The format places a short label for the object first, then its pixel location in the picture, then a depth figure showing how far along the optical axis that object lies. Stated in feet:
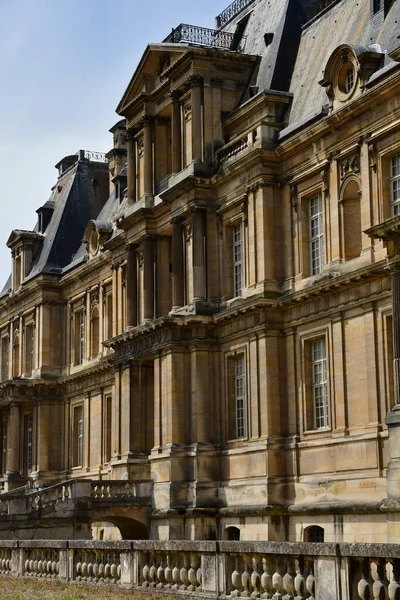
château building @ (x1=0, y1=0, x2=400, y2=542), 93.61
